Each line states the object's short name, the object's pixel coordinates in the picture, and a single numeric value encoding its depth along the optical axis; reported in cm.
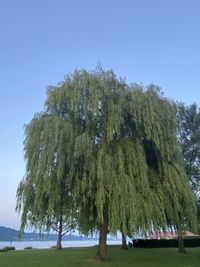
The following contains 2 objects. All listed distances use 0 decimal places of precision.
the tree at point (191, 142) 1417
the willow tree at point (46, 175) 770
